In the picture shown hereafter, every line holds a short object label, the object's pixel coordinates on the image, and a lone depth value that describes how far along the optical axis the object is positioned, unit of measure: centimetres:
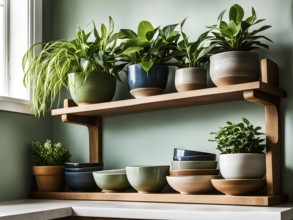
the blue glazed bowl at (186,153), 190
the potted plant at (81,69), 212
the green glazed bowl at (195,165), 185
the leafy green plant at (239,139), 177
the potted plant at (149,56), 199
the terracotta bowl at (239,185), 171
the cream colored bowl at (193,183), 181
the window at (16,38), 237
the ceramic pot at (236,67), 176
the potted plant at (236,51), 177
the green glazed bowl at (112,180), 205
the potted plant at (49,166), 227
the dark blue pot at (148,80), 199
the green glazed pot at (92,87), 212
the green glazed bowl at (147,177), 193
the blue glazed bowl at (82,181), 217
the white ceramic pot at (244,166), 172
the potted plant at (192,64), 189
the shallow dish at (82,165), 219
